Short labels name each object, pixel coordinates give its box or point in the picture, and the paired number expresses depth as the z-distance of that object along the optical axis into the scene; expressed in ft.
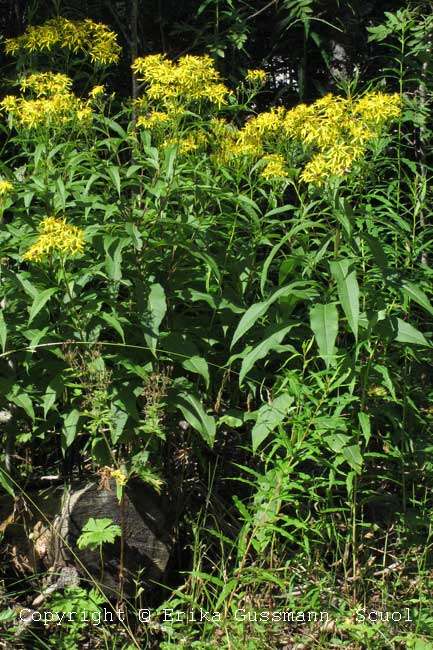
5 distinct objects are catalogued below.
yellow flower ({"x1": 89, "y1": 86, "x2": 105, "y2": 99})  13.39
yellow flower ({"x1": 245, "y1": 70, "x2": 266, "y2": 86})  15.28
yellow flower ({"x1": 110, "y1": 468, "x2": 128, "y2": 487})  11.23
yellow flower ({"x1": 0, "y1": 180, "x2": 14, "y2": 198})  11.82
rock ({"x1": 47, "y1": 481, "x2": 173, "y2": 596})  12.52
